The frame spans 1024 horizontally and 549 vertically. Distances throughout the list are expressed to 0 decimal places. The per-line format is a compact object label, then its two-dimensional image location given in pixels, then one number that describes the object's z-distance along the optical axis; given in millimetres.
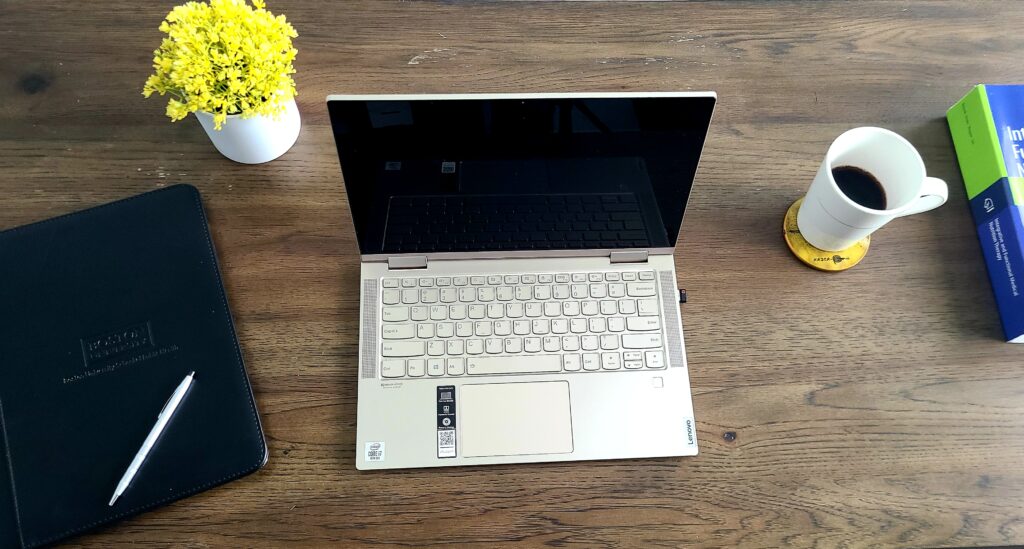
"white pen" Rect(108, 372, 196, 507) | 643
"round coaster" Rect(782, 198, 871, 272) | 790
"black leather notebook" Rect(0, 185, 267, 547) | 645
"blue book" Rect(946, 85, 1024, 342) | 755
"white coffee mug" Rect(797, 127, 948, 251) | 701
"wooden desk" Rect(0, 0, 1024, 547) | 677
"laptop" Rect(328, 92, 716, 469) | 663
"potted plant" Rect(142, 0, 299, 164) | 673
